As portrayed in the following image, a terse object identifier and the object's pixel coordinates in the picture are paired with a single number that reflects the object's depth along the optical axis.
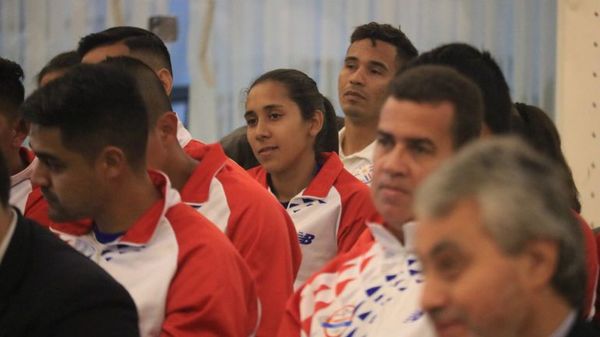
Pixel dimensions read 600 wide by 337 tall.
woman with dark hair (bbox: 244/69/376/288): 5.16
